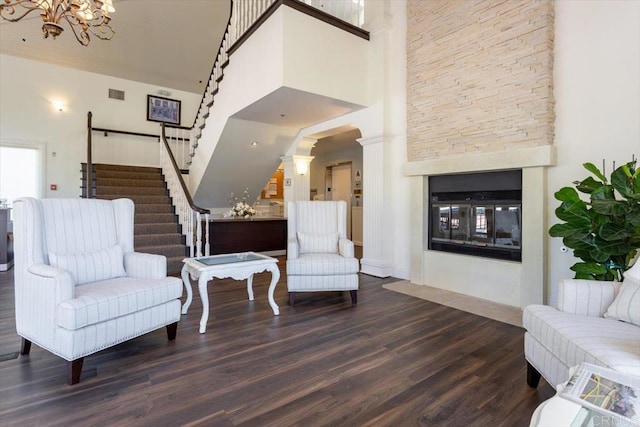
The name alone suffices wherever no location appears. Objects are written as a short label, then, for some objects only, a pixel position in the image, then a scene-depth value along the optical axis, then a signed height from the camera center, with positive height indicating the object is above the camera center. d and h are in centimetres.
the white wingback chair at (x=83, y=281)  203 -52
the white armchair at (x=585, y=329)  145 -60
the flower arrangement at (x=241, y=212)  651 -3
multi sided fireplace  363 -4
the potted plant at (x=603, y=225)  217 -10
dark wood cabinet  583 -46
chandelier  321 +205
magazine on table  92 -56
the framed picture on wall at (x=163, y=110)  816 +259
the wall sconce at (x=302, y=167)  668 +91
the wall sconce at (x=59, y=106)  692 +224
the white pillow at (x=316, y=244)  398 -41
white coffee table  280 -53
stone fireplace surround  327 -45
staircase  523 +15
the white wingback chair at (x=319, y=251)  352 -48
